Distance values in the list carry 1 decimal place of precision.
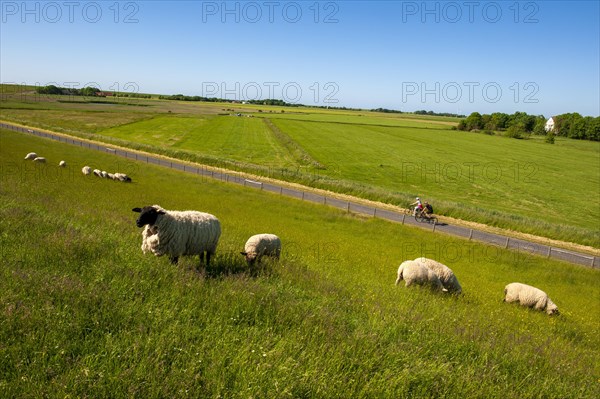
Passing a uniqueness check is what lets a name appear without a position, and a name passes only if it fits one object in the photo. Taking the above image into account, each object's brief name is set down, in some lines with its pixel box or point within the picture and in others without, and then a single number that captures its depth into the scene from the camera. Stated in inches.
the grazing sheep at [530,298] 646.5
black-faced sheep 424.2
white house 7554.1
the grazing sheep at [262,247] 546.0
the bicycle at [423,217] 1423.5
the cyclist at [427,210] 1418.6
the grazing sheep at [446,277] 625.6
